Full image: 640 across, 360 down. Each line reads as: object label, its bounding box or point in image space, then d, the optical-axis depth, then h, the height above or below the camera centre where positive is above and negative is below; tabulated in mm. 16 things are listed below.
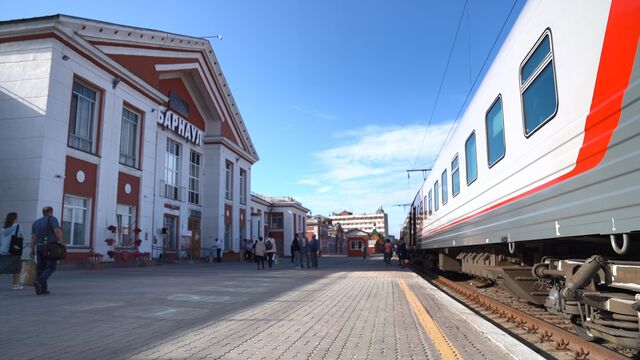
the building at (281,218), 59094 +3484
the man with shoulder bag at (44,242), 9016 +63
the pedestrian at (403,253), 27078 -438
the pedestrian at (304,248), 23269 -123
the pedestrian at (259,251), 21609 -249
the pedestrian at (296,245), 24156 +22
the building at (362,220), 149750 +7904
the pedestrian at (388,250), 28744 -268
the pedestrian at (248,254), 36656 -649
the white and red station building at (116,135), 17797 +5219
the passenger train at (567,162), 3709 +844
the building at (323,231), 80019 +2512
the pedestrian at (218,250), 32438 -308
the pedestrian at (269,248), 22402 -119
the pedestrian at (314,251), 22578 -261
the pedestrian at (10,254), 10031 -181
